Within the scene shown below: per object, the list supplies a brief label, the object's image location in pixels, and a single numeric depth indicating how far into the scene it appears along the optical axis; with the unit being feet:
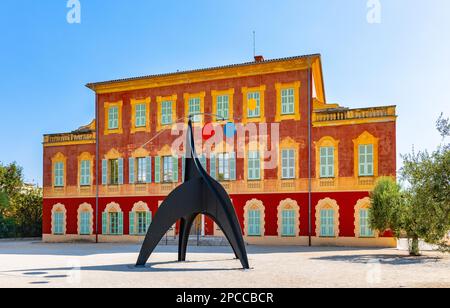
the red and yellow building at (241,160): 88.33
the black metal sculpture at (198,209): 50.93
